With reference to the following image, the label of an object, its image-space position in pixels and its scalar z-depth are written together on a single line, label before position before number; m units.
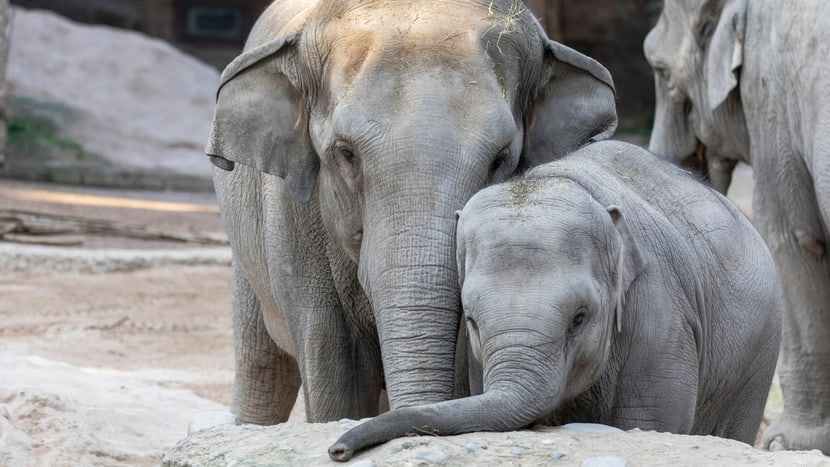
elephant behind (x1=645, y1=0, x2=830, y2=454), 13.41
